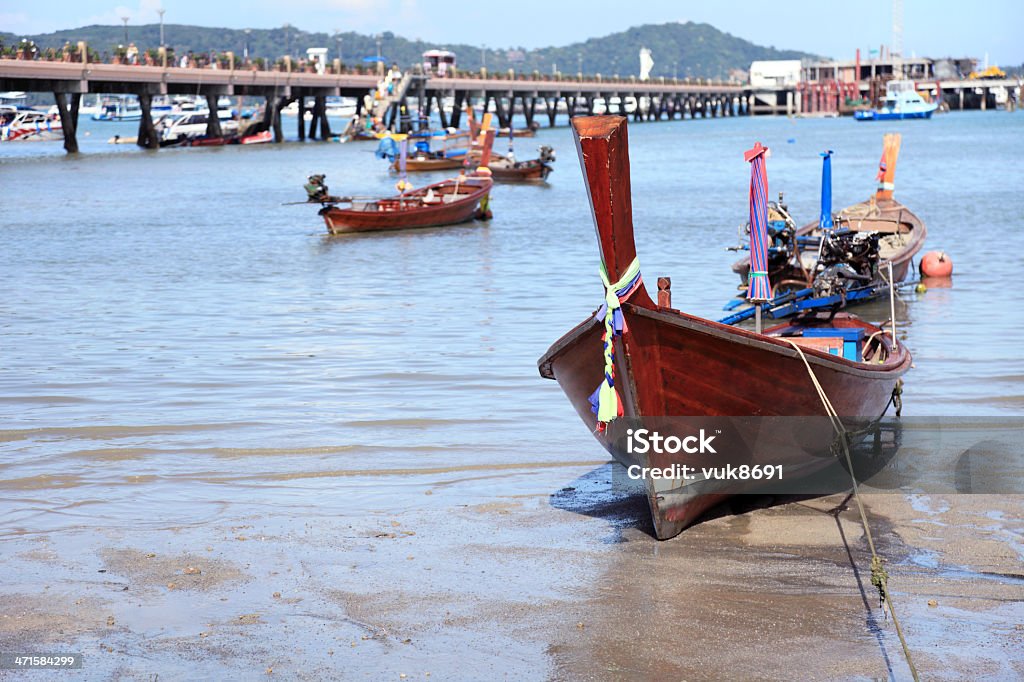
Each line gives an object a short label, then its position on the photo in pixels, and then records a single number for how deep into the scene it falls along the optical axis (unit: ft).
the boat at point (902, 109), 442.91
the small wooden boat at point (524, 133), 314.55
